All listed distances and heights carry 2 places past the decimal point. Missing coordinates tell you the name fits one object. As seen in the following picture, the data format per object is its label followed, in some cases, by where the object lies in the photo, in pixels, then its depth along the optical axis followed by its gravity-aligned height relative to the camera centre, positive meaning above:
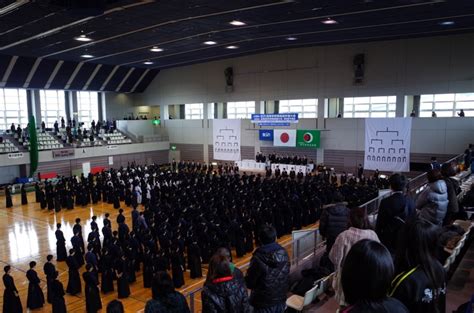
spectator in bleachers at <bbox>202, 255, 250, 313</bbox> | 2.97 -1.43
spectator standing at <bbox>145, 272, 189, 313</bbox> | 3.22 -1.62
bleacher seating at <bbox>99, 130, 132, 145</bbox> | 28.34 -1.39
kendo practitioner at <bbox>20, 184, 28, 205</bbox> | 17.97 -3.79
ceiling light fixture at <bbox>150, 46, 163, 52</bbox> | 21.06 +4.24
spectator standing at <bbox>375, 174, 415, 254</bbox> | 3.87 -1.04
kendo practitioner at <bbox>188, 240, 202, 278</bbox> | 9.24 -3.60
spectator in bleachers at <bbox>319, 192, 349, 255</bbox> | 4.99 -1.41
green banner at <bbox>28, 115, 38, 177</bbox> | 21.77 -1.81
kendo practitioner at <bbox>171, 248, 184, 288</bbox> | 8.84 -3.66
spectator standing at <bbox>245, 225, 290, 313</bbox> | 3.61 -1.56
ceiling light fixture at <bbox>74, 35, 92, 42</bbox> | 17.20 +4.04
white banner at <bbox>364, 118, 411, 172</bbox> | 19.95 -1.42
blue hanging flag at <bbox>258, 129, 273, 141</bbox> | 25.09 -1.01
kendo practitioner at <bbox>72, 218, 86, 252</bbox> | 10.45 -3.21
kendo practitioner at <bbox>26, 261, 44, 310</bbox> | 7.85 -3.87
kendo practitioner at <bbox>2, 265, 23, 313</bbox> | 7.48 -3.73
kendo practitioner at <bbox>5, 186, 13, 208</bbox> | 17.47 -3.78
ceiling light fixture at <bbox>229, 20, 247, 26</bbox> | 15.23 +4.17
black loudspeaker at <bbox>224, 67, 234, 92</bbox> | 27.23 +3.21
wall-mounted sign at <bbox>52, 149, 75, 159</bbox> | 24.64 -2.21
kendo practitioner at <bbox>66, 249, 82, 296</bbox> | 8.52 -3.76
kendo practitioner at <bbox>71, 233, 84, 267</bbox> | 10.14 -3.60
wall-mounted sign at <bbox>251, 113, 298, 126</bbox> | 23.73 +0.04
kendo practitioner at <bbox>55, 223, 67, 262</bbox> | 10.48 -3.69
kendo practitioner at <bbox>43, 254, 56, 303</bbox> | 7.81 -3.26
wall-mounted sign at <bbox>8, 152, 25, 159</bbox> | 22.38 -2.14
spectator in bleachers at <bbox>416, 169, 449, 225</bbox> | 4.62 -1.04
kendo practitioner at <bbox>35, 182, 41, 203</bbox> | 17.65 -3.54
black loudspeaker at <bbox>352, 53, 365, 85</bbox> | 21.55 +3.12
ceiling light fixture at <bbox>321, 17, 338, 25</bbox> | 15.45 +4.30
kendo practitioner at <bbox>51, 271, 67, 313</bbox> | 7.47 -3.66
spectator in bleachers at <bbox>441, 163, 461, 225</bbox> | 4.96 -1.00
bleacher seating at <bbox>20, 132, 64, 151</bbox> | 24.61 -1.47
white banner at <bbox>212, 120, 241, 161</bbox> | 27.14 -1.49
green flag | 23.47 -1.22
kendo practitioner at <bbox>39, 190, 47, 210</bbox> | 16.95 -3.74
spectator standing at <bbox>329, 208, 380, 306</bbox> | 3.46 -1.12
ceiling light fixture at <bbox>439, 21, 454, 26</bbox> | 16.06 +4.30
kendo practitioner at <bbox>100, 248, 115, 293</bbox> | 8.55 -3.69
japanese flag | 24.14 -1.21
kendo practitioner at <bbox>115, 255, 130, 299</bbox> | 8.34 -3.75
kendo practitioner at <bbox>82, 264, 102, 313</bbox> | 7.58 -3.62
